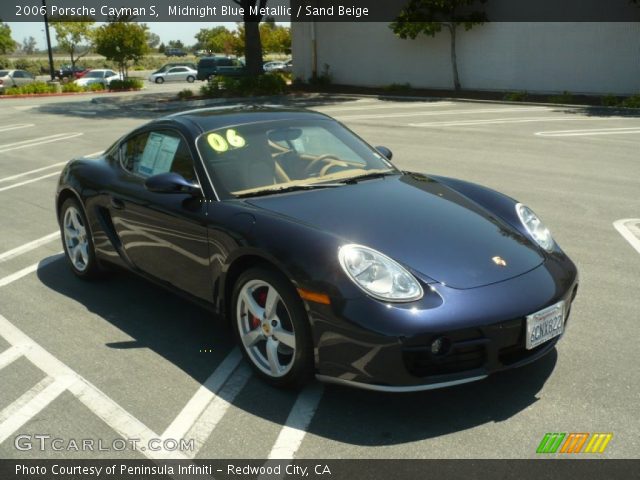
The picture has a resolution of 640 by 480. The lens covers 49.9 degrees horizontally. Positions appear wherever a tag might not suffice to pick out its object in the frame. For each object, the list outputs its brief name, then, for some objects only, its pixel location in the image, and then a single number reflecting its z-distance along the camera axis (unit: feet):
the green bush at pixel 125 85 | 118.01
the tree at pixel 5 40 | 192.54
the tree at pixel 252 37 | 95.09
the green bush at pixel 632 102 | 65.67
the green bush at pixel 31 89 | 112.37
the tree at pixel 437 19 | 86.63
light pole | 126.72
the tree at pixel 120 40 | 147.64
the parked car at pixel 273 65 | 167.46
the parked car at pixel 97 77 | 133.49
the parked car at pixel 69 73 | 163.41
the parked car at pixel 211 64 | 155.74
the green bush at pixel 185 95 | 91.55
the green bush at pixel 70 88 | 115.03
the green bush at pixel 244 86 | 92.53
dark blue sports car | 10.95
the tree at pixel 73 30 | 177.27
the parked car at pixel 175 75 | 156.66
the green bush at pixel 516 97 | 77.10
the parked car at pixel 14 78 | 124.04
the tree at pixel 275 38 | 212.23
